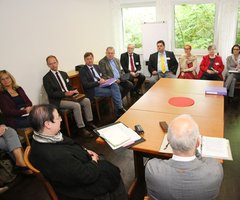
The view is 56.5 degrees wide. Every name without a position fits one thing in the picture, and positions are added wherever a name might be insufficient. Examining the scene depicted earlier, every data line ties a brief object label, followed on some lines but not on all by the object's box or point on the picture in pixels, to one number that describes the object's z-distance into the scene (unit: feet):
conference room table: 6.48
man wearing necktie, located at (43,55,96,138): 11.96
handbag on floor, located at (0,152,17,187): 8.59
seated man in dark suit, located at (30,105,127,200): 4.83
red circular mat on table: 8.87
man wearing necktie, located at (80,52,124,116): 13.67
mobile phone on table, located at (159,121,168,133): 6.79
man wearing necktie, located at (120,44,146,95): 17.29
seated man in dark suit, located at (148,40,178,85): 16.62
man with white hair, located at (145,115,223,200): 3.89
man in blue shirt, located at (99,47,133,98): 15.25
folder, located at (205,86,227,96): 9.76
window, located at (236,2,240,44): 17.29
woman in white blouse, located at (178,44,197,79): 16.51
